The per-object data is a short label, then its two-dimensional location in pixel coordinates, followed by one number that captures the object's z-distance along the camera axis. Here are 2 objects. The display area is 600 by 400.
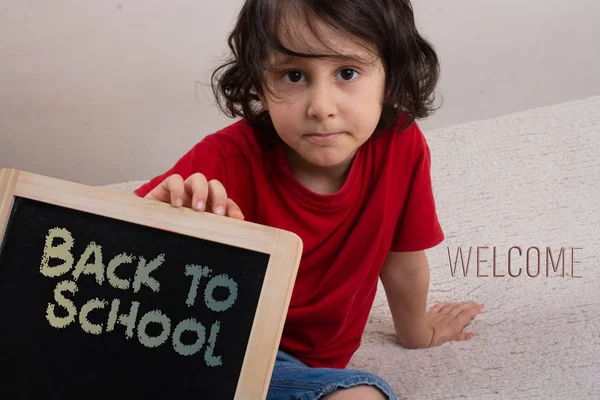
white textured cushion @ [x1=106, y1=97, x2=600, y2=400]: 1.15
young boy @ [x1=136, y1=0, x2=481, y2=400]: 0.95
